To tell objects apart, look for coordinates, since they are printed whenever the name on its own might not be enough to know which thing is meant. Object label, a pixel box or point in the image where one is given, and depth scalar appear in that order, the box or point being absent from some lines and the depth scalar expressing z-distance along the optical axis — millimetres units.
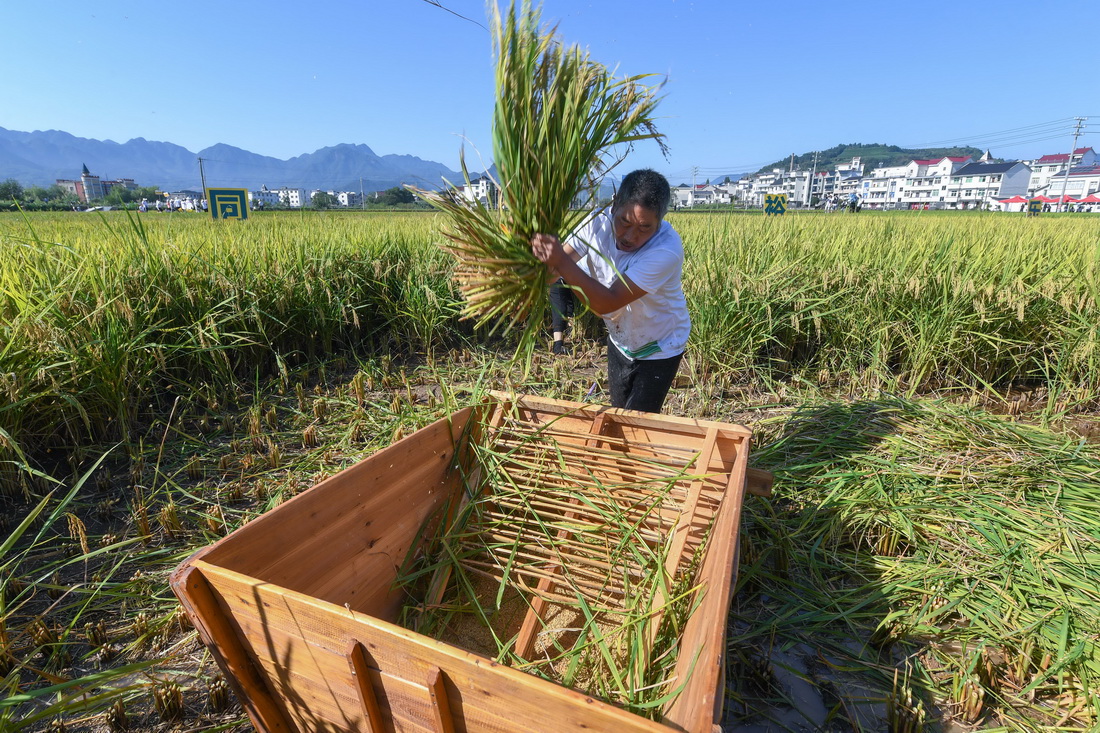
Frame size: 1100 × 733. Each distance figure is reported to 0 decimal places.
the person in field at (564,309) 3686
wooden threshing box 954
